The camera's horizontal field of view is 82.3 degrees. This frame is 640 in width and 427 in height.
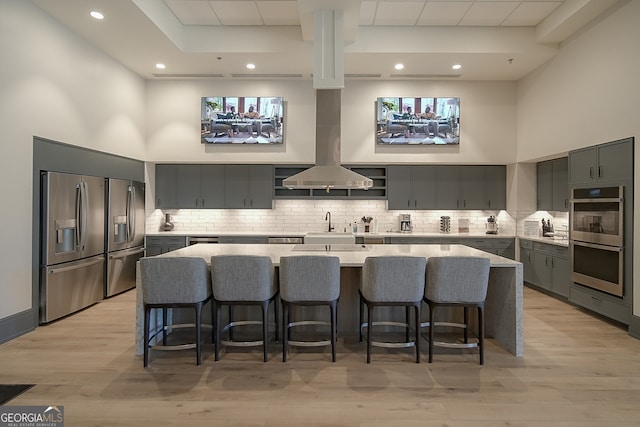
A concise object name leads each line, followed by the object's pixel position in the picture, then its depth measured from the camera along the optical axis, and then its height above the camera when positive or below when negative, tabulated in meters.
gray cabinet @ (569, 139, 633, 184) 3.99 +0.61
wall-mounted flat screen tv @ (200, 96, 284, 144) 6.45 +1.69
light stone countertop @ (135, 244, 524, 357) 3.30 -0.55
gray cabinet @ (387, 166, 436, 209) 6.85 +0.52
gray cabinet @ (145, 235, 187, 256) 6.52 -0.49
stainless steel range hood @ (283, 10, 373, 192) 4.35 +1.43
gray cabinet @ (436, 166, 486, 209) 6.84 +0.48
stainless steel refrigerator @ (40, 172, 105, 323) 4.14 -0.34
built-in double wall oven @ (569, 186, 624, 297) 4.08 -0.28
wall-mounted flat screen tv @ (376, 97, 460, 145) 6.43 +1.65
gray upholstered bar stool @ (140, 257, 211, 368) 3.01 -0.56
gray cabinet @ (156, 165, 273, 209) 6.84 +0.53
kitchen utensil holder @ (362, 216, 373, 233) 6.93 -0.13
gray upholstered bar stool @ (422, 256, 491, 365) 3.08 -0.58
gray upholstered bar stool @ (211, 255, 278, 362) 3.07 -0.55
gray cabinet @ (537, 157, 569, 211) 5.57 +0.48
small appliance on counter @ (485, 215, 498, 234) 6.78 -0.20
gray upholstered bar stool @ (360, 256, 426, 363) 3.07 -0.57
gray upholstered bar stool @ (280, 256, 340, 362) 3.05 -0.55
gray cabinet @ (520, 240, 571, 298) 5.18 -0.80
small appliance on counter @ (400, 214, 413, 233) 6.91 -0.16
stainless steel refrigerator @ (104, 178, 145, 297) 5.36 -0.27
